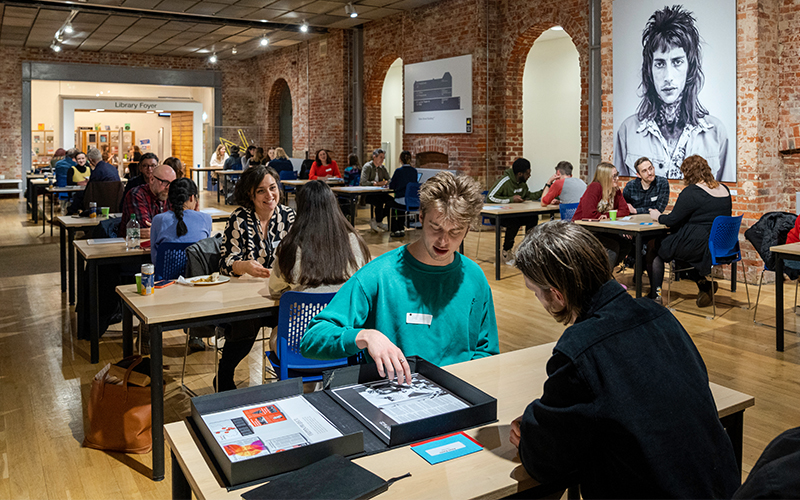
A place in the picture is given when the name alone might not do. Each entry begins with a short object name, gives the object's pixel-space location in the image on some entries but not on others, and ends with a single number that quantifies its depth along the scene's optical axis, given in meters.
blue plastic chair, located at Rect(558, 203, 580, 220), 7.75
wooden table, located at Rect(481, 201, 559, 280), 7.60
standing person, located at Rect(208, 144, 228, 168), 19.58
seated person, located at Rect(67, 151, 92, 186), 11.81
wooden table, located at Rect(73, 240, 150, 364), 4.52
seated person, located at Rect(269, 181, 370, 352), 3.19
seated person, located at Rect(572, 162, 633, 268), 6.95
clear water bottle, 4.79
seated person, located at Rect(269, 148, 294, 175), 14.43
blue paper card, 1.56
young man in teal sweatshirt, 2.11
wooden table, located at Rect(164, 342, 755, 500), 1.42
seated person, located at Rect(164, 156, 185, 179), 6.50
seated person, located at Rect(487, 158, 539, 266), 9.02
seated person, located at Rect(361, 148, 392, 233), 11.80
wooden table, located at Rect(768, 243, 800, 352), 4.82
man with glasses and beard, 5.52
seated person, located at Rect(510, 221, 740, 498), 1.35
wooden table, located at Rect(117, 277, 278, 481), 3.04
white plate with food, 3.67
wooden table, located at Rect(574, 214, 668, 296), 6.26
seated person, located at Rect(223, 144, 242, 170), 17.09
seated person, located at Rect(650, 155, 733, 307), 6.14
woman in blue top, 4.64
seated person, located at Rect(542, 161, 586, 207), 8.24
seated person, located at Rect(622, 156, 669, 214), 7.51
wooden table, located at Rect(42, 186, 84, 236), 10.85
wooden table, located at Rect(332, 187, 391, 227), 10.77
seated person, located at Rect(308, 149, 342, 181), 13.88
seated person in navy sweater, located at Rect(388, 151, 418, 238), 10.88
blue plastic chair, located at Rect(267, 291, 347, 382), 3.06
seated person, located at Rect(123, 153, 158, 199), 6.35
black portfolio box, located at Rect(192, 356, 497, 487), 1.44
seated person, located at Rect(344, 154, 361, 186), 13.67
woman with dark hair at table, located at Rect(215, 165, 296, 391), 4.06
